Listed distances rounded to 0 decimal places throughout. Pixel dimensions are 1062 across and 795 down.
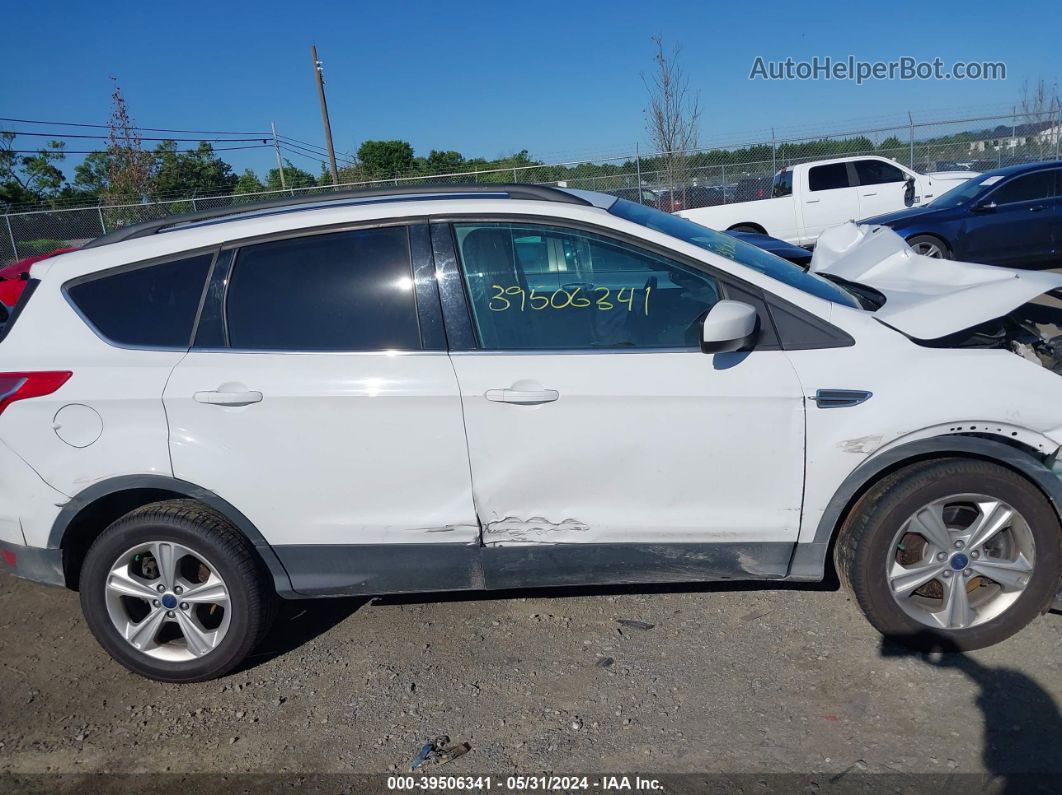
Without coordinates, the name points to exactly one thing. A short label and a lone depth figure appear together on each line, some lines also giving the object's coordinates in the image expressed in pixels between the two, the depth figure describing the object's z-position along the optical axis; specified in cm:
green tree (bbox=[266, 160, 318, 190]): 4038
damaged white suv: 304
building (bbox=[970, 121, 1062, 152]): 1964
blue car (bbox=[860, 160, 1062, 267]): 1068
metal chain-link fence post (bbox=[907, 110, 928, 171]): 1988
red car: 1016
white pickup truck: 1443
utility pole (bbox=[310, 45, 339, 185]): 3003
